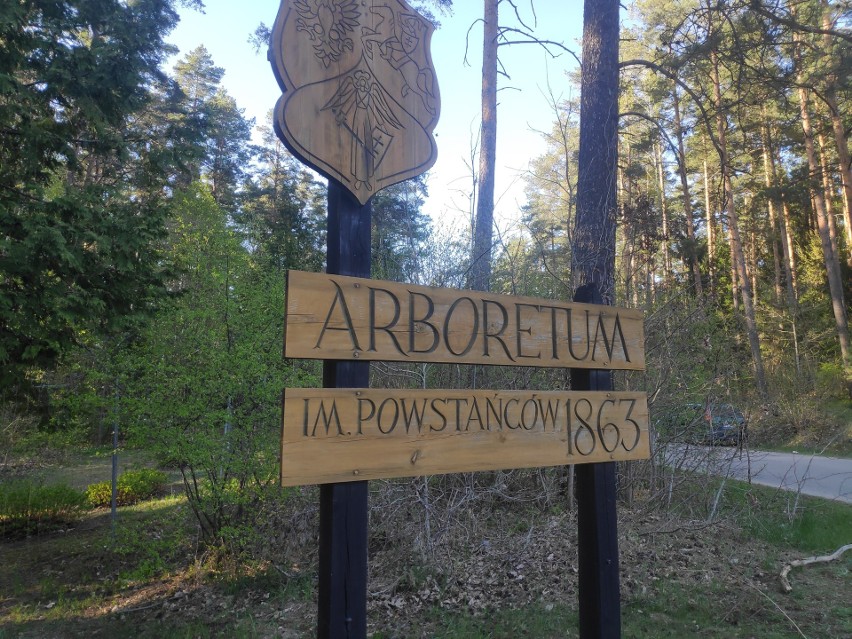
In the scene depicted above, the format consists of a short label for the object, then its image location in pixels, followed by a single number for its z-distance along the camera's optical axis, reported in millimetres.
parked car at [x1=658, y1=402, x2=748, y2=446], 6316
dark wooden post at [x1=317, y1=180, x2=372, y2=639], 1938
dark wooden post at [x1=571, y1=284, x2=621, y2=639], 2572
